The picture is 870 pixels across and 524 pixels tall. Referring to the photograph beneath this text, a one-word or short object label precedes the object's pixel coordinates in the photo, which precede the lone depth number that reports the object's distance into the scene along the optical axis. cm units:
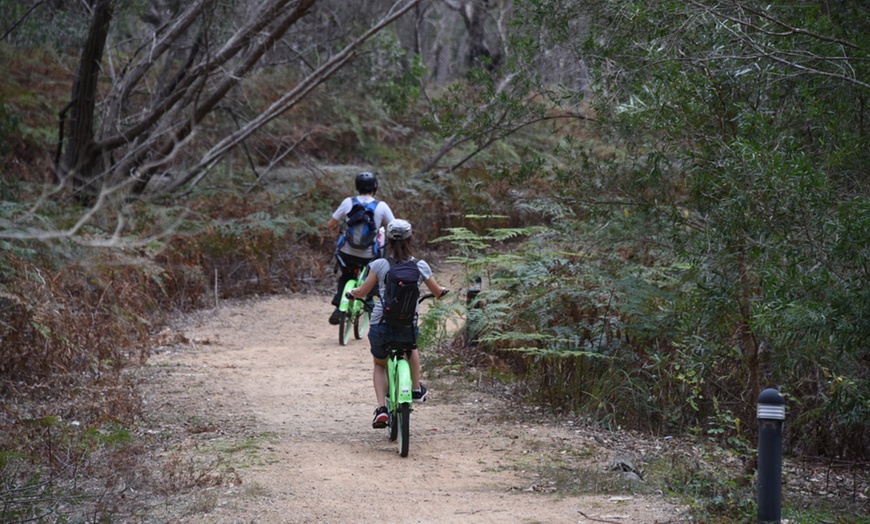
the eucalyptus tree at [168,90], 3134
